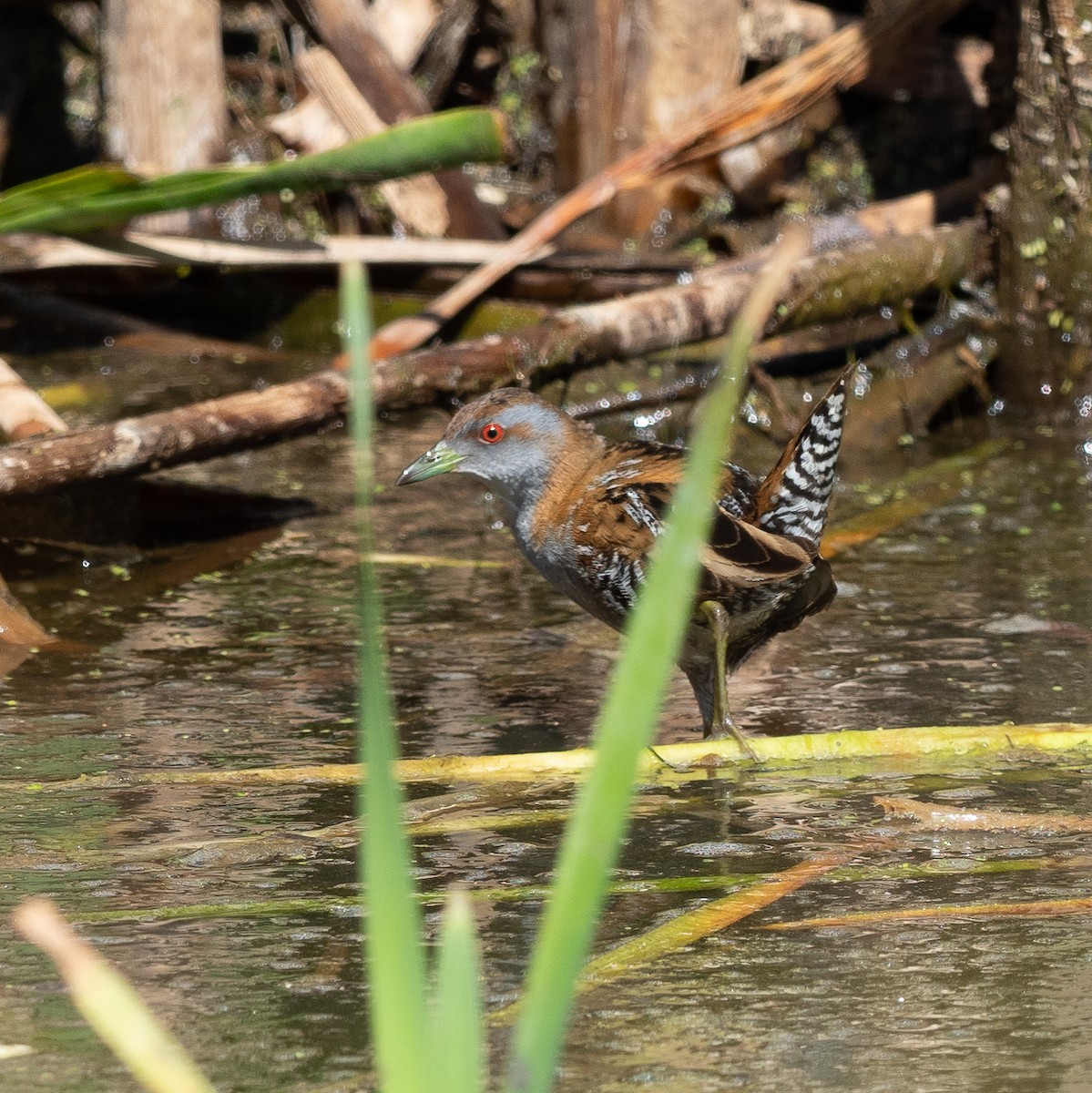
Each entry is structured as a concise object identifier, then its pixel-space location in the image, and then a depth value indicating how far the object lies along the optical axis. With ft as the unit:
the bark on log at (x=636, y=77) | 52.60
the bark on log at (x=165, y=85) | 51.52
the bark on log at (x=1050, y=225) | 40.68
